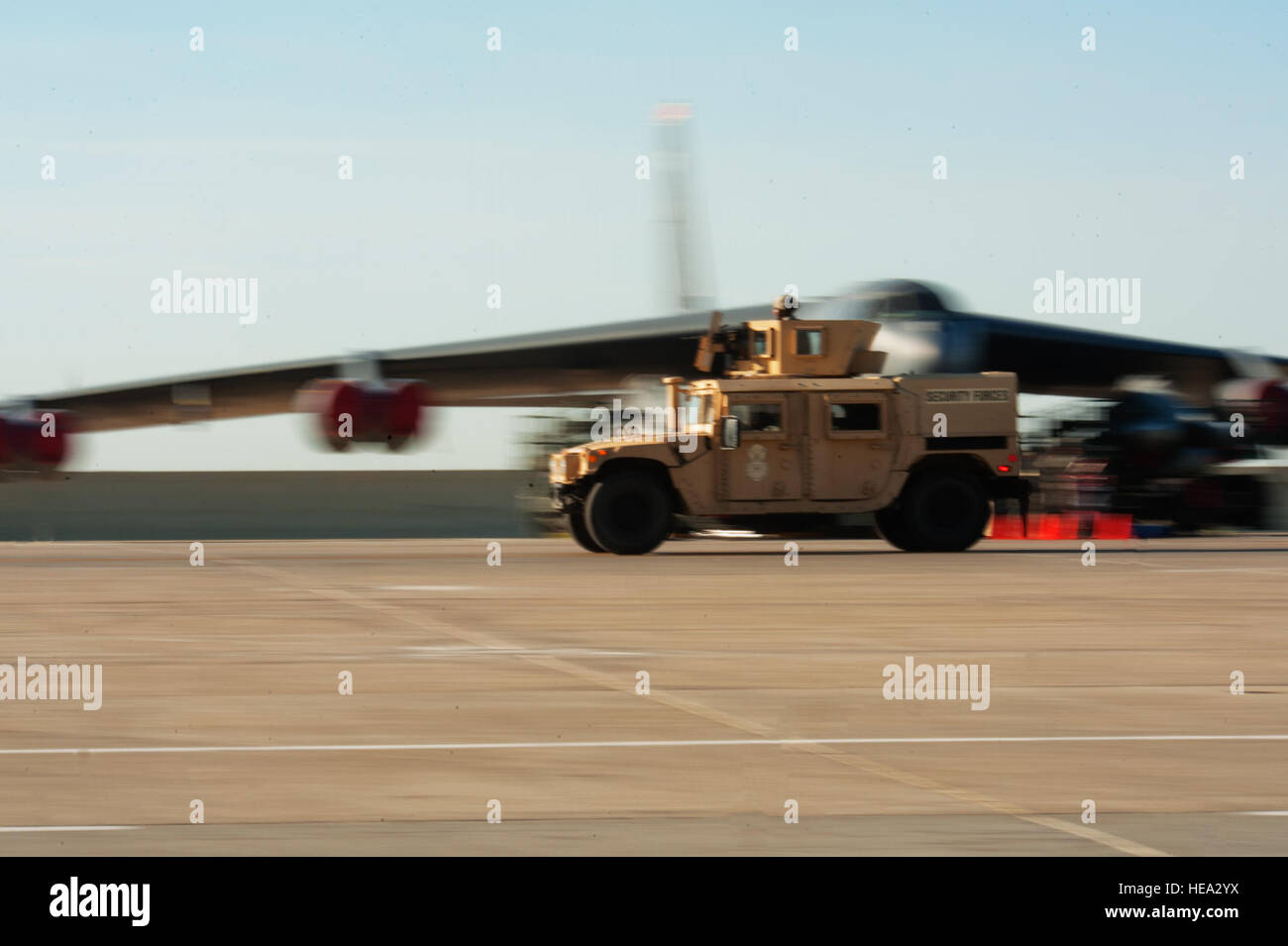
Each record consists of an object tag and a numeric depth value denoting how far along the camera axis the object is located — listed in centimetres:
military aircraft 2970
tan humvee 2291
